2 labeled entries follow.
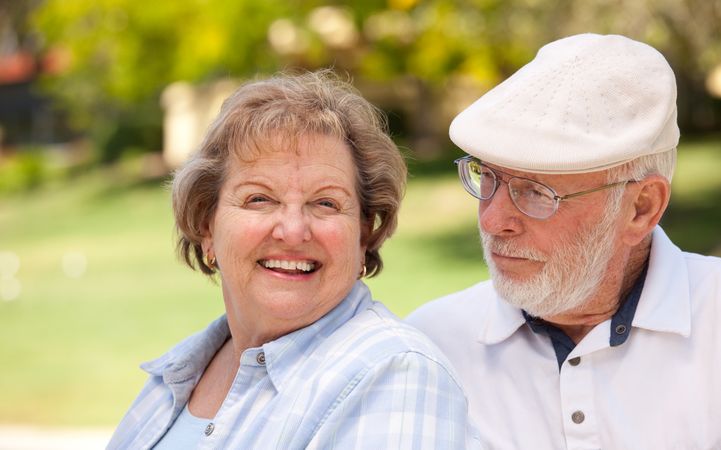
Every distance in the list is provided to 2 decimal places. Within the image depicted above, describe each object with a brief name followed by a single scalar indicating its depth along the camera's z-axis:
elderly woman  2.06
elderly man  2.32
